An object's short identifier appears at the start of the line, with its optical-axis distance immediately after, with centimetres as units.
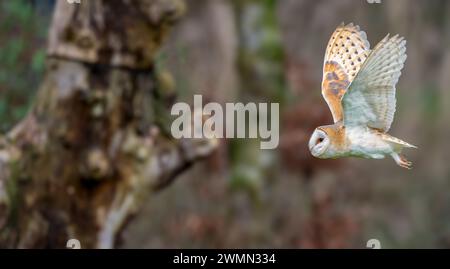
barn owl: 666
